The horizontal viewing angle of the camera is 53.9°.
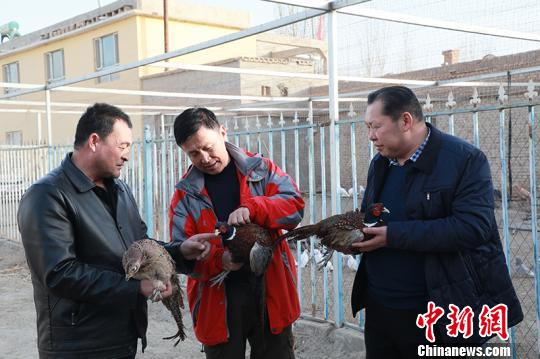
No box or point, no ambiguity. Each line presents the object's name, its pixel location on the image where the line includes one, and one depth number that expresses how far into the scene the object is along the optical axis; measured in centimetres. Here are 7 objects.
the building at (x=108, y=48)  1972
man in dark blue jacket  241
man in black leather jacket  244
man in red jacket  287
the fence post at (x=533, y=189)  360
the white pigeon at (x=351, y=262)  734
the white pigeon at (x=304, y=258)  686
